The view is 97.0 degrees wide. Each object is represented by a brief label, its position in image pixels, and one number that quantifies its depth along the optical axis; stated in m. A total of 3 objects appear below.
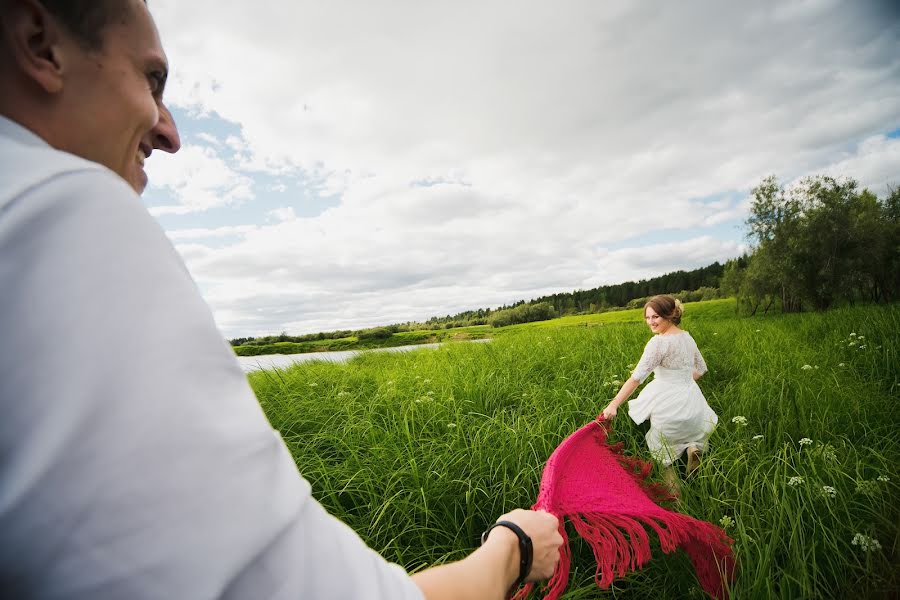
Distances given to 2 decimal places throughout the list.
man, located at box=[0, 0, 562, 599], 0.35
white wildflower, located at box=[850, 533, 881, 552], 2.02
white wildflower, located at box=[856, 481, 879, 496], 2.47
